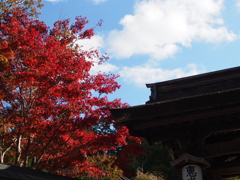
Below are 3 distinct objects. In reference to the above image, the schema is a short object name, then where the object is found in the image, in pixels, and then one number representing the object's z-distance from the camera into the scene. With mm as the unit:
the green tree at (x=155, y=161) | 29636
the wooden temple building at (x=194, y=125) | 5336
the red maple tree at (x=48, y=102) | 8969
